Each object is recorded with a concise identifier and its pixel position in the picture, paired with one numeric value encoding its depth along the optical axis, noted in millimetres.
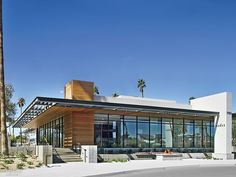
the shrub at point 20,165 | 13249
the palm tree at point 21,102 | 63287
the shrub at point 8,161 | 13590
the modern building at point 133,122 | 21218
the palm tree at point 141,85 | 67016
